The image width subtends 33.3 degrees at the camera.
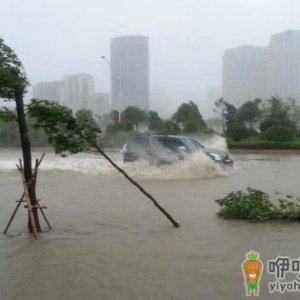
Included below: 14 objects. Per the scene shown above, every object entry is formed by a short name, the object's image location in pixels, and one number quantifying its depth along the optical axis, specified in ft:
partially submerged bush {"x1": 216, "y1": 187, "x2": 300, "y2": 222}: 27.86
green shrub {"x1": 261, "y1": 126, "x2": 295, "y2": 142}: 104.01
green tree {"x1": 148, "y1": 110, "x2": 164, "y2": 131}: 154.61
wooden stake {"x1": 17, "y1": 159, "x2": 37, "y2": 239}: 24.54
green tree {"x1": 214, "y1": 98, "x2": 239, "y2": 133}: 155.39
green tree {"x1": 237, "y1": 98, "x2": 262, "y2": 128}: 150.20
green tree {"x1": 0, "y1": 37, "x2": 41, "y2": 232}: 24.14
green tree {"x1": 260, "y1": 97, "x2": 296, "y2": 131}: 120.57
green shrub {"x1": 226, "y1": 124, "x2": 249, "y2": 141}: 112.78
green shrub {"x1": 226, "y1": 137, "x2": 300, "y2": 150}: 100.99
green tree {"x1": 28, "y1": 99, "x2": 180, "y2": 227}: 24.90
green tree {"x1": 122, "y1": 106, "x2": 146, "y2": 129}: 152.15
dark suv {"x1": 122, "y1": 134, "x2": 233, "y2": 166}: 56.03
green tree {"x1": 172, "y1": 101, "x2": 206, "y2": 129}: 149.79
